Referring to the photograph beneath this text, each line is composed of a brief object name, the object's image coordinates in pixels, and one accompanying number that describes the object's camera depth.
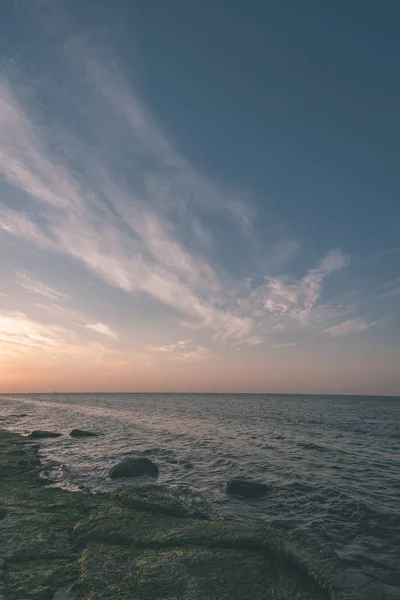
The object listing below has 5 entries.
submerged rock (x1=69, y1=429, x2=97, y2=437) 35.47
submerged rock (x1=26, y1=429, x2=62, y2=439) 34.53
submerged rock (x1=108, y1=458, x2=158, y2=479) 19.42
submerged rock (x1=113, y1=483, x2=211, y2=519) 12.41
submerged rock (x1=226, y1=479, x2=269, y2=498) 16.08
